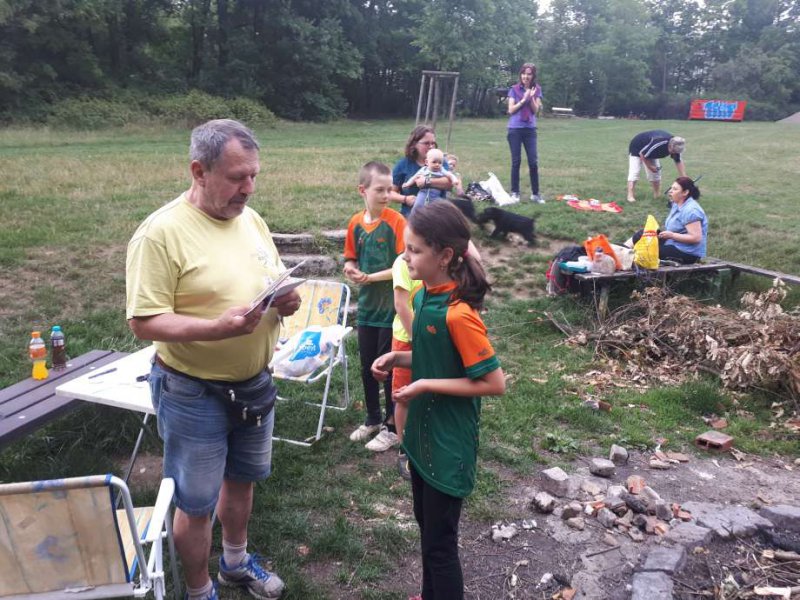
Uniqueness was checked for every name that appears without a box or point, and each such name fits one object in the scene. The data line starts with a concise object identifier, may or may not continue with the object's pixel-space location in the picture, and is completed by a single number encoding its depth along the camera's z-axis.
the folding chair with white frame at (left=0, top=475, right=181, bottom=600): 1.88
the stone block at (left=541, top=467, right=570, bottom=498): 3.79
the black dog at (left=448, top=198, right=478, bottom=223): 8.30
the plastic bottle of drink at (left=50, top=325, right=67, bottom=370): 3.87
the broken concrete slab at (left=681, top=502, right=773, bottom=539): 3.33
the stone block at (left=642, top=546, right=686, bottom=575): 2.94
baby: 5.01
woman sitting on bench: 7.20
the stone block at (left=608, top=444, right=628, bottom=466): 4.25
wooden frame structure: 11.23
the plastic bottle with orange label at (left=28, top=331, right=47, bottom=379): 3.68
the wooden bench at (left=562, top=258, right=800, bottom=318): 6.68
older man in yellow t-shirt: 2.18
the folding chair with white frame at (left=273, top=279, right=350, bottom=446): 5.13
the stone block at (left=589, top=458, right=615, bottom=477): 4.02
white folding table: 3.25
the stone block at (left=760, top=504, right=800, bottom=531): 3.38
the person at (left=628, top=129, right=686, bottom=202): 10.25
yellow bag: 6.77
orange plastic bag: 6.81
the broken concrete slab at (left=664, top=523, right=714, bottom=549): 3.21
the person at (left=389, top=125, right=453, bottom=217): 5.05
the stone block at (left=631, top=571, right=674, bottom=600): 2.77
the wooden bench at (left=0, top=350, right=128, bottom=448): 3.14
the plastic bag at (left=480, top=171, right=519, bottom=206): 9.96
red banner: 46.34
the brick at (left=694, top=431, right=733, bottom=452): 4.49
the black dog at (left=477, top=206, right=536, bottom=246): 8.34
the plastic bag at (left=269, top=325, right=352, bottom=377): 4.29
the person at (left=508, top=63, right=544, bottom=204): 9.83
